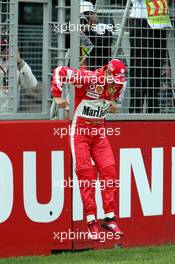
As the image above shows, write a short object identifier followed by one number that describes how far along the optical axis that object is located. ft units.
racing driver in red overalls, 56.59
